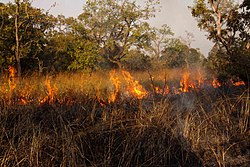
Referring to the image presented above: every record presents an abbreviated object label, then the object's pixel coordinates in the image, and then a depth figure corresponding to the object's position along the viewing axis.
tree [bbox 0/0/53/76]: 13.20
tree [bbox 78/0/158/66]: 23.16
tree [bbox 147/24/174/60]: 36.76
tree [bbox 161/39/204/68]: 38.31
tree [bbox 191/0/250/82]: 10.24
